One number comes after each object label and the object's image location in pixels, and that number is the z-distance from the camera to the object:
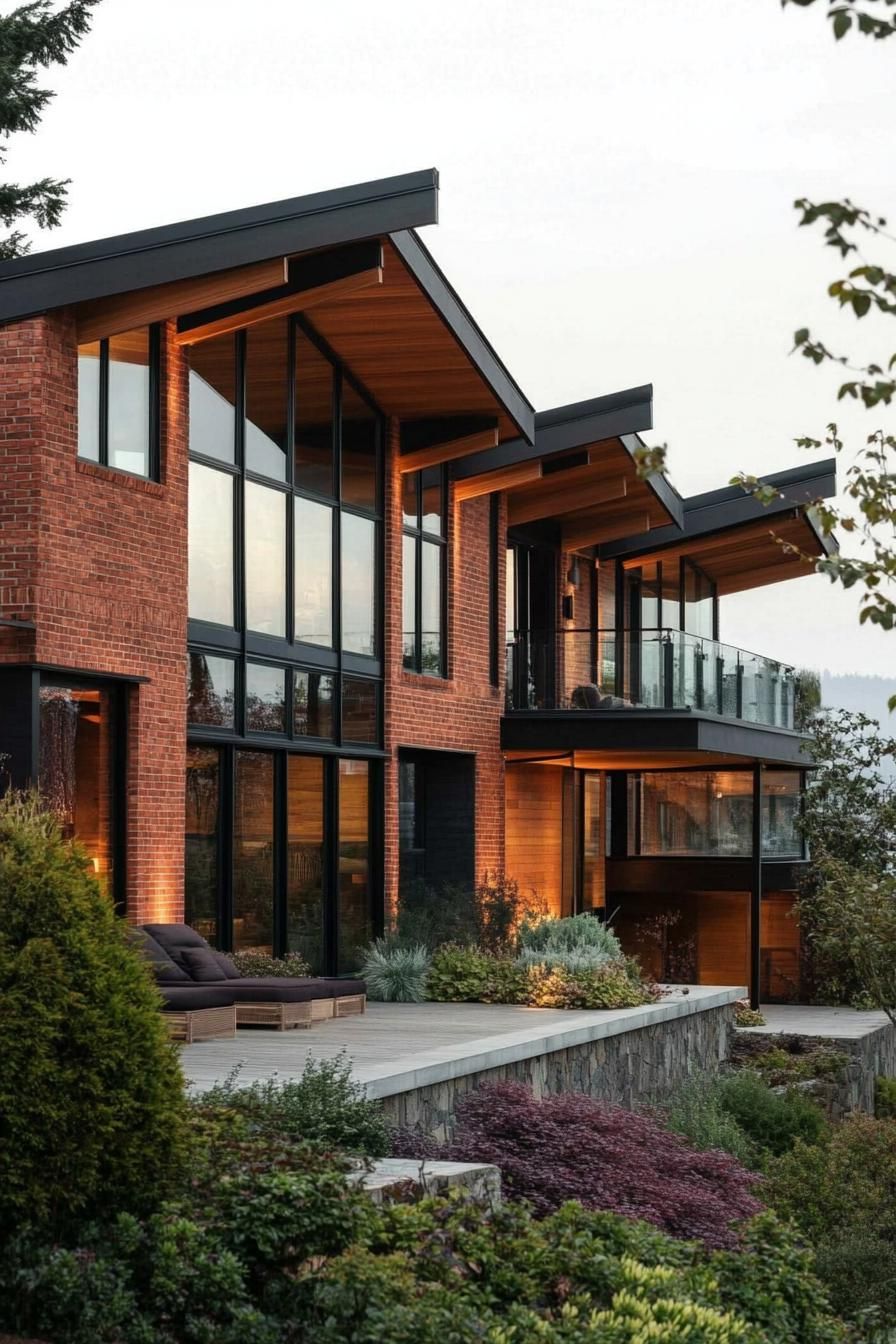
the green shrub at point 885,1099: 21.66
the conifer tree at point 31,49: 25.39
